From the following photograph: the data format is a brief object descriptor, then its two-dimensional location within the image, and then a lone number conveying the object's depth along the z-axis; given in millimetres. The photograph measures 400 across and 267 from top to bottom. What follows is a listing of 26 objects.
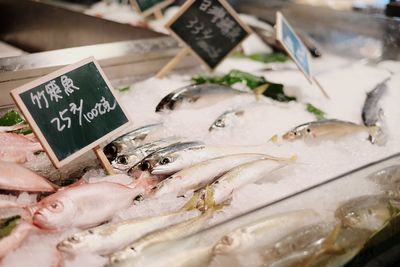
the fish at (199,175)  1554
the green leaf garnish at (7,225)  1245
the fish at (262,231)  1225
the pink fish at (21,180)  1475
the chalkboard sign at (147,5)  3352
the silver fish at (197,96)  2357
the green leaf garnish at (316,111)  2532
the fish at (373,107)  2424
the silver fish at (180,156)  1649
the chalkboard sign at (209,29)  2742
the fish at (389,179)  1545
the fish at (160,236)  1181
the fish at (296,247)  1326
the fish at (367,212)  1465
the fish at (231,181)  1460
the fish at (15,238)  1221
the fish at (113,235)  1209
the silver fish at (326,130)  2102
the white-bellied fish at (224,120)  2172
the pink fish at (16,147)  1681
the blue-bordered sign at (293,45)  2555
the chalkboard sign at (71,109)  1490
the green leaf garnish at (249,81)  2777
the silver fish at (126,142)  1837
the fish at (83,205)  1304
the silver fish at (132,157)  1741
